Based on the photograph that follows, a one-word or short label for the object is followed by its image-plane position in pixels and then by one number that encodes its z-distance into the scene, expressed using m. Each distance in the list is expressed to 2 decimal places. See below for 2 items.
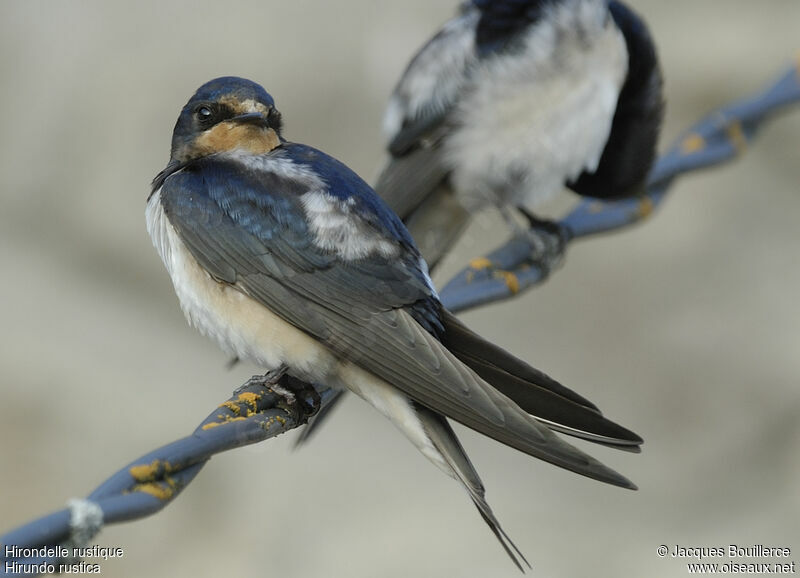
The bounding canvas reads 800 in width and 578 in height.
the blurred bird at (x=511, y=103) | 5.70
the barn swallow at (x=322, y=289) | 3.17
